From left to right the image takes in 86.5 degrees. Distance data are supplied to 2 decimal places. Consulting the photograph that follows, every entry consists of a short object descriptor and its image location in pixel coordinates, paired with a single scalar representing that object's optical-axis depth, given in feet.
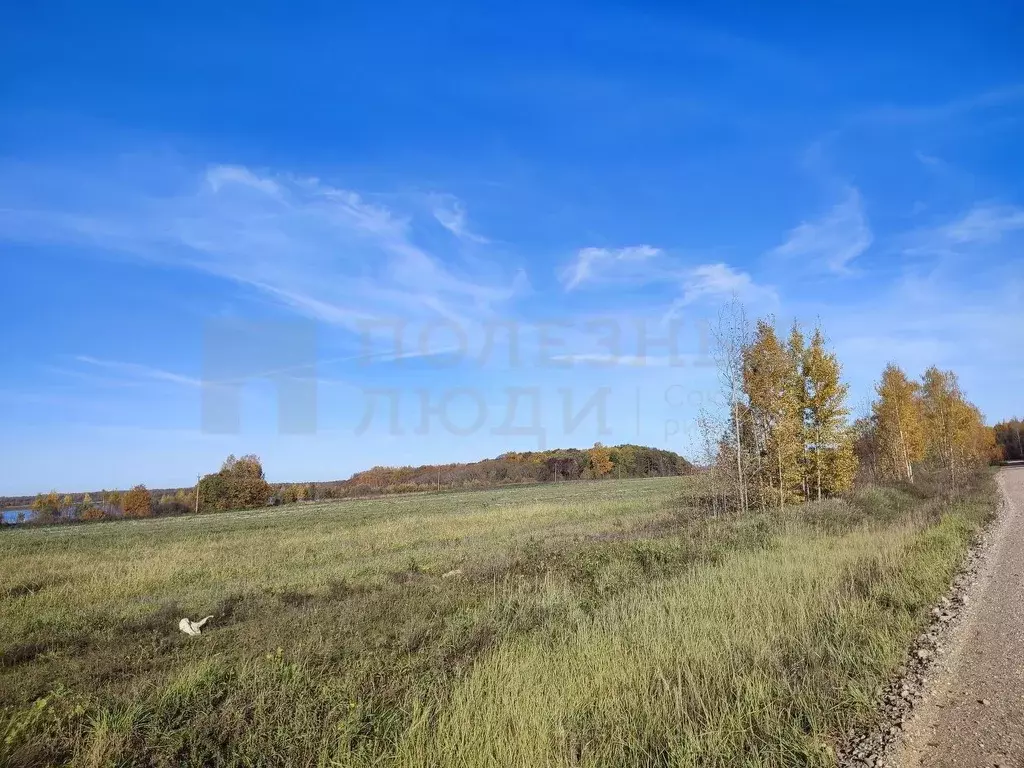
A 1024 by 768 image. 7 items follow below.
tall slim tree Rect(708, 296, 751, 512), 76.33
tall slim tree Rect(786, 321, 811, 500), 84.99
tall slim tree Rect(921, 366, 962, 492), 136.73
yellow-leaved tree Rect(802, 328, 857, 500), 84.28
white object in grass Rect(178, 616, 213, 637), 29.50
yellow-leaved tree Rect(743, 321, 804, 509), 78.43
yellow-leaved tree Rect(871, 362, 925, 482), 129.08
